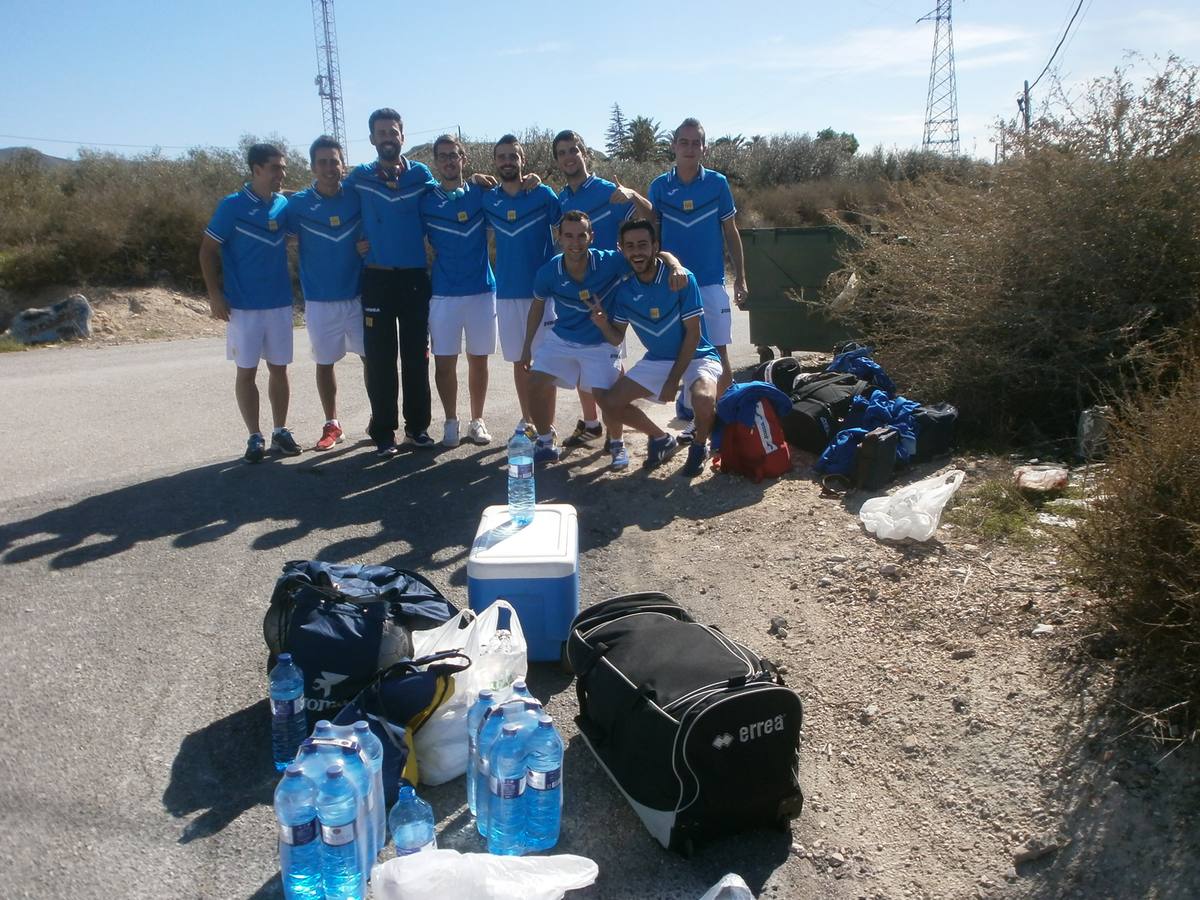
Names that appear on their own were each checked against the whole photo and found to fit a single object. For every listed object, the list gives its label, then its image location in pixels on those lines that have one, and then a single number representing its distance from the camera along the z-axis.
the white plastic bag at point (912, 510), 5.17
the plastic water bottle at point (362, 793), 2.90
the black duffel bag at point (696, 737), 3.07
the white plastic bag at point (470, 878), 2.57
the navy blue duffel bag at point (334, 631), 3.63
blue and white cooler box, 4.16
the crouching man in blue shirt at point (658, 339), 6.55
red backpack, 6.60
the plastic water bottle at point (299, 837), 2.78
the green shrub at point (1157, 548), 3.20
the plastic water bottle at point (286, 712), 3.50
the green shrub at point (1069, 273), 6.48
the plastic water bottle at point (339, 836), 2.80
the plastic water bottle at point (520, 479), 4.95
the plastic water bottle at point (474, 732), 3.28
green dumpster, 10.47
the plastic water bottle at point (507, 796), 3.06
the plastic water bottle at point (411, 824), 2.88
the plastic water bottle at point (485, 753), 3.17
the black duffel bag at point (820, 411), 6.94
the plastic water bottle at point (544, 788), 3.09
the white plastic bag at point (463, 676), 3.49
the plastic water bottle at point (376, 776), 3.03
